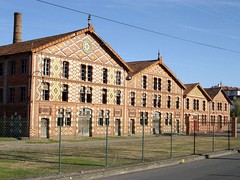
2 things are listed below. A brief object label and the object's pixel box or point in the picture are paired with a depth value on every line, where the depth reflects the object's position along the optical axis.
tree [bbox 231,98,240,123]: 107.62
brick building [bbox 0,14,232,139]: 36.59
